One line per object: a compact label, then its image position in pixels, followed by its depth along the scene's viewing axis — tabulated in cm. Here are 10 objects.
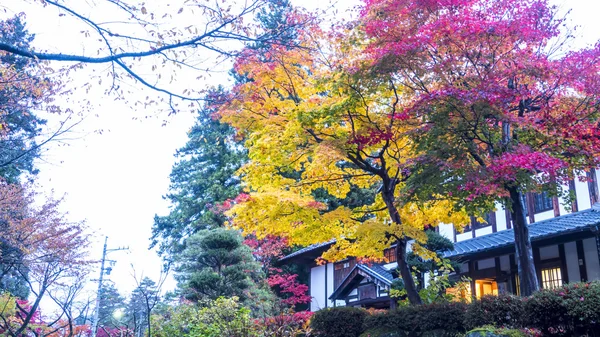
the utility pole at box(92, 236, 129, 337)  2008
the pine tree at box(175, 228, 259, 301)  1669
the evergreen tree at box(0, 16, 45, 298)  737
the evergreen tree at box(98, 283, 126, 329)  3662
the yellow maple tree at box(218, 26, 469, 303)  1016
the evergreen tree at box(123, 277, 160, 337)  2716
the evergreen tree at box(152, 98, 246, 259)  2859
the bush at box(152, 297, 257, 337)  1068
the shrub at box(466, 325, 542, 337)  749
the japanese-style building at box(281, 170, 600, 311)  1289
